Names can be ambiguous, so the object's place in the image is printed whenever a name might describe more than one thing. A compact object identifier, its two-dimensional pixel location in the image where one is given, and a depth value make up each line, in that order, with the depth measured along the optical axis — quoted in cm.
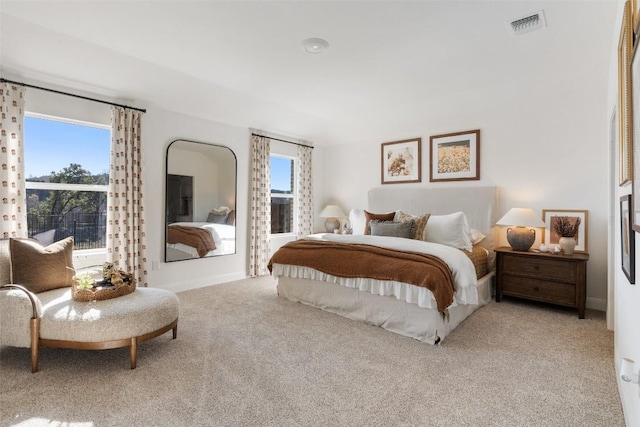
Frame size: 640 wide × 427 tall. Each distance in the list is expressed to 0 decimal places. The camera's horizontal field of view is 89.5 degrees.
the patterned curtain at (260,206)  495
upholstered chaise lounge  210
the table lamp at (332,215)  569
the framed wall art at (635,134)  121
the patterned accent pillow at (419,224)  385
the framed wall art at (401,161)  496
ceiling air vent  255
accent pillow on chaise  244
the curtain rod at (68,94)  292
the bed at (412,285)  271
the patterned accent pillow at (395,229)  386
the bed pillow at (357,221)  483
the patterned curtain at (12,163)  289
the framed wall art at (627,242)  146
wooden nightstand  319
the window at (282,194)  551
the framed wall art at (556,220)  355
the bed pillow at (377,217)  433
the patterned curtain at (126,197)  358
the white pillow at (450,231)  376
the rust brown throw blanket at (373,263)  261
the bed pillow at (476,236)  401
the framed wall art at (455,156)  441
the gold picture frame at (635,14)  132
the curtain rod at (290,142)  499
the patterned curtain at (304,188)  577
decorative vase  336
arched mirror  417
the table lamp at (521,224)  359
